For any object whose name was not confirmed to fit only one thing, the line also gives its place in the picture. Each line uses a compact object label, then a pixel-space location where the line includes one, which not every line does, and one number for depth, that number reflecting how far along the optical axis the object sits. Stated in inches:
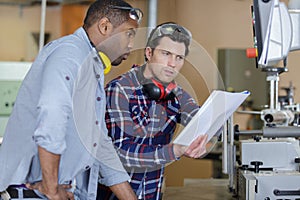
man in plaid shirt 103.8
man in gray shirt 92.4
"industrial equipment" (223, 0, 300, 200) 101.3
